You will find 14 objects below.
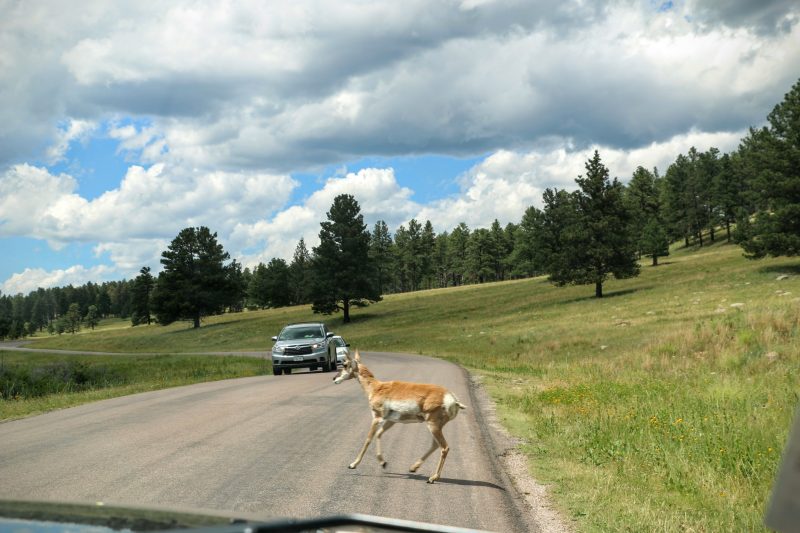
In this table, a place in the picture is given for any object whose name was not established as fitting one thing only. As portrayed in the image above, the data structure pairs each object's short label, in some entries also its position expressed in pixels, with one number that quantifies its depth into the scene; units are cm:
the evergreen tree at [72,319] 18075
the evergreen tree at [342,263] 7188
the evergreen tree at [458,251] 14025
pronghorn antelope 845
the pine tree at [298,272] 7325
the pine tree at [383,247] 13662
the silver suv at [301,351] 2673
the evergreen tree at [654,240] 8794
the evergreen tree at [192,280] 8856
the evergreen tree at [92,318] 17875
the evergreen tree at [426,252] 14538
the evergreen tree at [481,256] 13325
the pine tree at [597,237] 5822
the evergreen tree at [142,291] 13212
